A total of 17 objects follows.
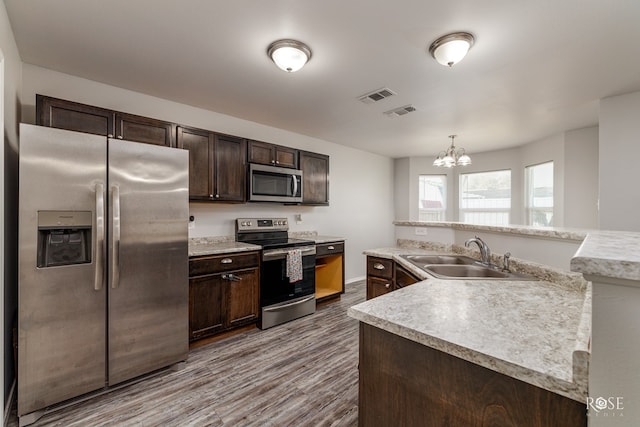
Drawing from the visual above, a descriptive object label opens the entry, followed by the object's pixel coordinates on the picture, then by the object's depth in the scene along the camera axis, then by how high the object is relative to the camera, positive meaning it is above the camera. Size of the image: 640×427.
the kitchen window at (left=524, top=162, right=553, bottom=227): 4.57 +0.34
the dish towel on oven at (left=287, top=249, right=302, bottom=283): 3.19 -0.64
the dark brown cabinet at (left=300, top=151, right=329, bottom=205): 3.94 +0.50
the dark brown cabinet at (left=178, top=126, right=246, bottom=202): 2.83 +0.51
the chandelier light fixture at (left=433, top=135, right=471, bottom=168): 4.03 +0.78
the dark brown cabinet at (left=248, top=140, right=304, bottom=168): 3.33 +0.73
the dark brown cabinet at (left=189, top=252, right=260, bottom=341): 2.54 -0.81
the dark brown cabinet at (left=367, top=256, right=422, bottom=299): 2.39 -0.60
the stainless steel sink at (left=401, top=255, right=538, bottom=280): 1.84 -0.42
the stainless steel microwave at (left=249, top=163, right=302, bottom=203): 3.29 +0.35
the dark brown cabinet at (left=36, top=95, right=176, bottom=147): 2.09 +0.75
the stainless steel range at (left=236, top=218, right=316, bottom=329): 3.04 -0.73
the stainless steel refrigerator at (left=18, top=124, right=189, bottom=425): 1.69 -0.38
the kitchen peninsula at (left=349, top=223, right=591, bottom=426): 0.73 -0.43
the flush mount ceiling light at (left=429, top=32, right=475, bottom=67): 1.86 +1.15
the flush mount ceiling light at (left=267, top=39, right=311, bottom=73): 1.98 +1.17
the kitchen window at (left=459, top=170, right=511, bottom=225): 5.42 +0.34
